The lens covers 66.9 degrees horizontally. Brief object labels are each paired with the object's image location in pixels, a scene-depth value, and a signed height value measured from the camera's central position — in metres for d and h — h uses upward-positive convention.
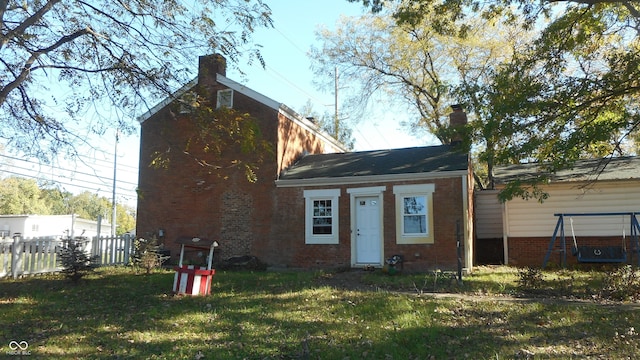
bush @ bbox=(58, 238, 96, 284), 12.08 -0.70
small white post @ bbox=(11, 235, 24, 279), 13.55 -0.64
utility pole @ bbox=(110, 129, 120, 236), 10.65 +0.88
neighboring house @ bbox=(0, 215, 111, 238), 38.38 +0.82
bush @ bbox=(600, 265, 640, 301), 10.07 -1.02
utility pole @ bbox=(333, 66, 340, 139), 37.28 +8.75
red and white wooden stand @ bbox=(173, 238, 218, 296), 10.55 -1.01
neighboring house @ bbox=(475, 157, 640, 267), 15.84 +0.88
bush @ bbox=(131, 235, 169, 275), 13.89 -0.65
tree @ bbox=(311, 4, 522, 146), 25.17 +9.59
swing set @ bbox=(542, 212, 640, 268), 14.35 -0.39
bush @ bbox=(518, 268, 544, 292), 11.10 -1.04
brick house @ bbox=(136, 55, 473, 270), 14.88 +1.16
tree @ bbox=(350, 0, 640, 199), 11.53 +3.56
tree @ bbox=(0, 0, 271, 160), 10.11 +3.75
